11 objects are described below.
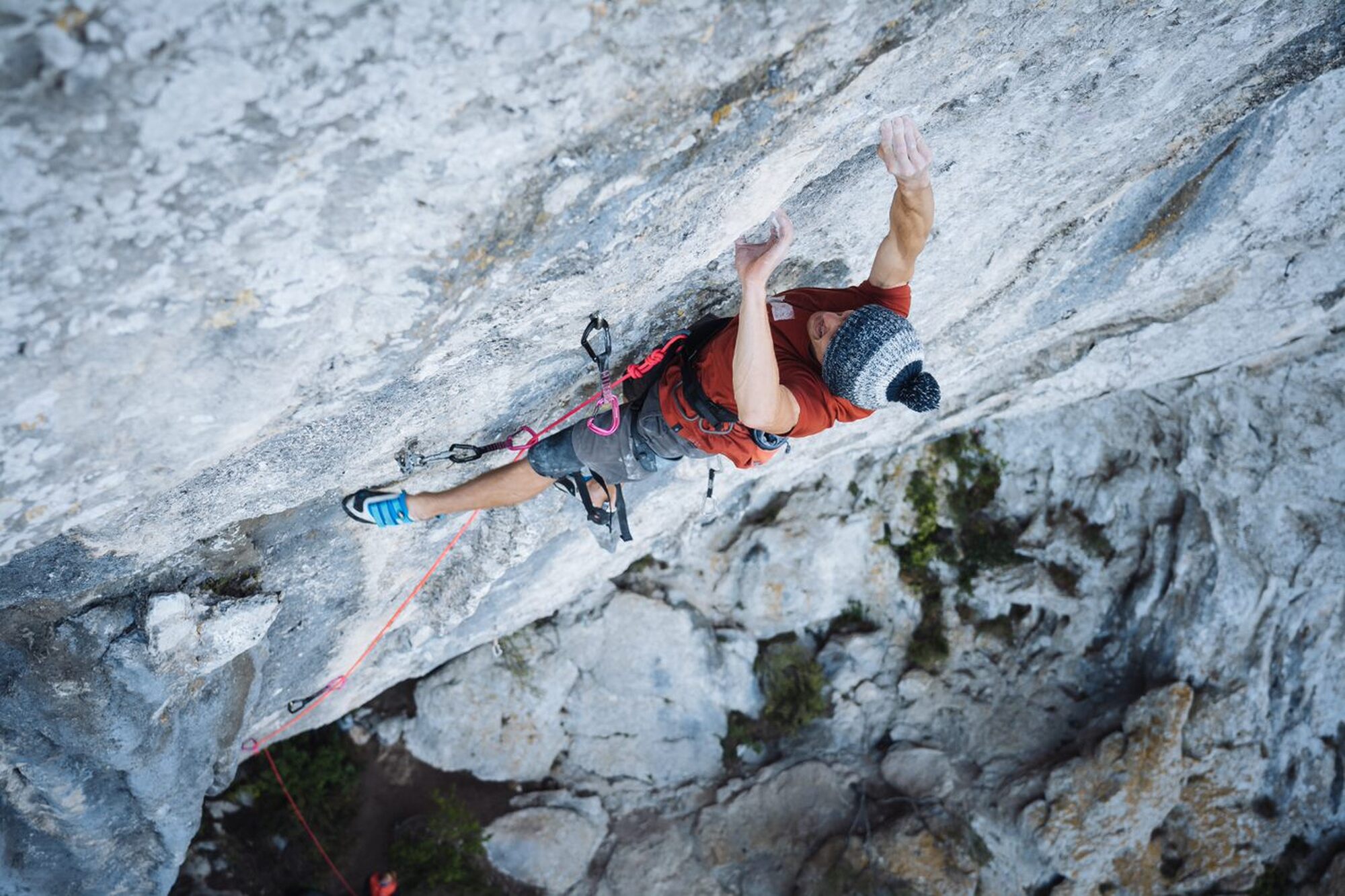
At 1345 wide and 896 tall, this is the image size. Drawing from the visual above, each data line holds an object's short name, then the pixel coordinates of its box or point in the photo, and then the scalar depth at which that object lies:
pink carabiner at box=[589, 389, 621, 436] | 3.91
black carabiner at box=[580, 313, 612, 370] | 3.51
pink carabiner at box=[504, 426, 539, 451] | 4.30
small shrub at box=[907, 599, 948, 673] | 8.52
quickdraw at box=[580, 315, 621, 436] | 3.53
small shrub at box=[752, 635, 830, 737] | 8.48
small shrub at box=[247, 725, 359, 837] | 7.68
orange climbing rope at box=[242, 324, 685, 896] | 4.07
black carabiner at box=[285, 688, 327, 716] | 5.92
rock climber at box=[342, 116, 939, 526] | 3.14
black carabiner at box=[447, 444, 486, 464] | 3.98
